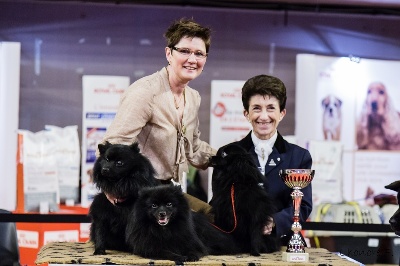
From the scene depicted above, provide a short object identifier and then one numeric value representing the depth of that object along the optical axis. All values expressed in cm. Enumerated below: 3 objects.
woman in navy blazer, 329
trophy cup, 294
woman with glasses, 317
